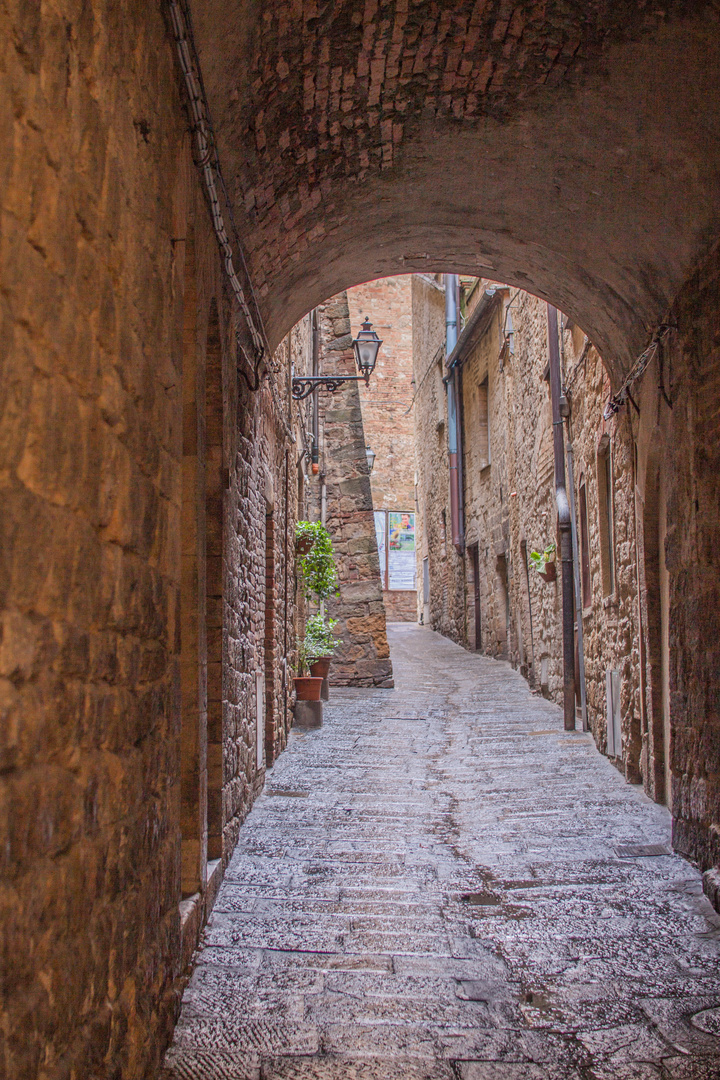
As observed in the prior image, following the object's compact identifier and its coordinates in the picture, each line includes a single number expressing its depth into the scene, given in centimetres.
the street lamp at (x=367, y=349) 1082
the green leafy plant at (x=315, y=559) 1093
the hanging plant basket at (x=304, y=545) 1084
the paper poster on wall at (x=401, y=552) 2969
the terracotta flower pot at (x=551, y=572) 1059
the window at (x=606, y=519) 816
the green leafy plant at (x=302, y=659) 1092
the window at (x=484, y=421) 1809
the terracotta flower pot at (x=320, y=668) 1187
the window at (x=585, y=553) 916
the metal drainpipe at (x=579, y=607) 931
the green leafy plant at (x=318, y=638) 1146
